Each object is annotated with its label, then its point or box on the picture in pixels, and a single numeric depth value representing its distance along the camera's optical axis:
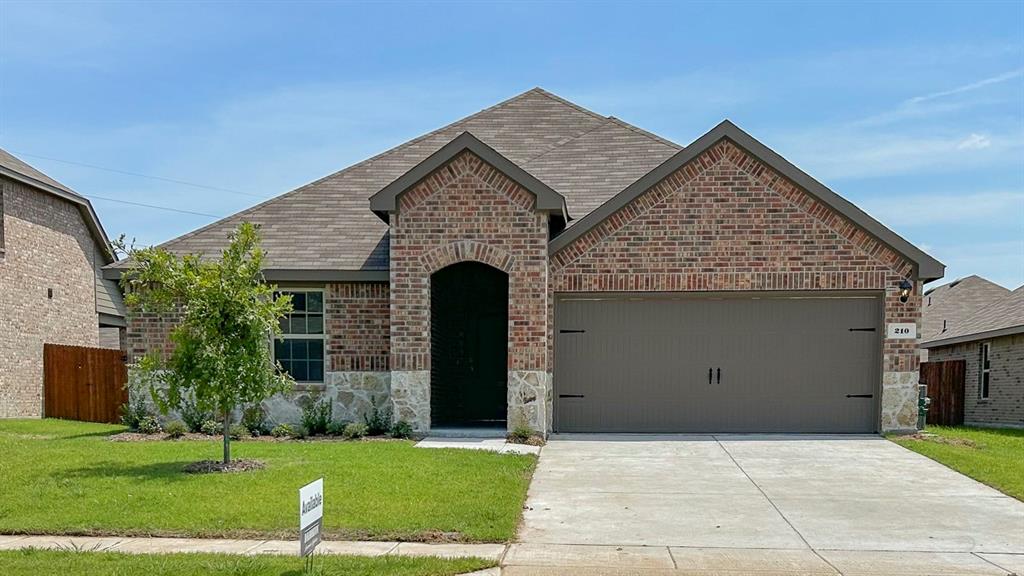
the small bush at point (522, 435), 12.66
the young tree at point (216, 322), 9.80
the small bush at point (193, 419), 13.73
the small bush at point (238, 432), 13.17
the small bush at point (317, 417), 13.49
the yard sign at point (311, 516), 5.71
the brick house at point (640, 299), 13.02
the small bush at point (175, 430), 13.27
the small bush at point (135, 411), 14.04
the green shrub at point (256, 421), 13.42
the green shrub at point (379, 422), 13.35
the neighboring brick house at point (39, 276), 18.41
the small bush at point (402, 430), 13.05
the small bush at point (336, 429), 13.44
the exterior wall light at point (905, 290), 13.14
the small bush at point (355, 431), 12.98
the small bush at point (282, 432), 13.32
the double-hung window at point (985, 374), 19.75
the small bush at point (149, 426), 13.70
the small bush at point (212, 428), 13.52
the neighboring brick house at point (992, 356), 18.36
